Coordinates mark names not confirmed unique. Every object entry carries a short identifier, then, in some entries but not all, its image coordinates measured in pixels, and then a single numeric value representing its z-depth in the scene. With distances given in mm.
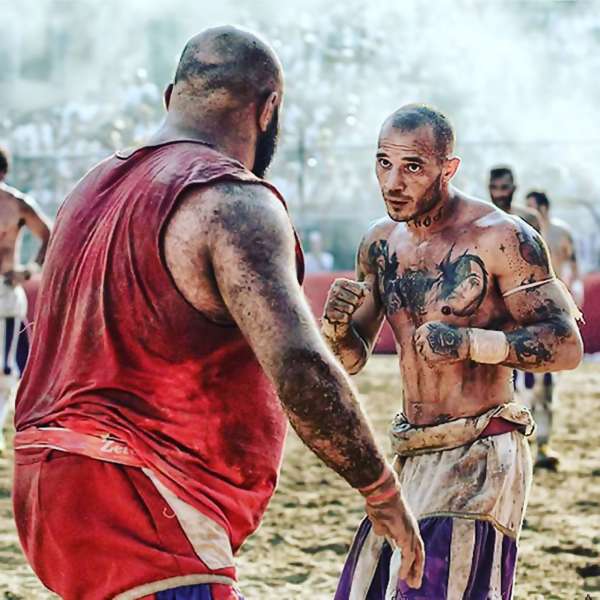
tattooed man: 5608
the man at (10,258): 13615
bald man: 3747
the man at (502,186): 12091
